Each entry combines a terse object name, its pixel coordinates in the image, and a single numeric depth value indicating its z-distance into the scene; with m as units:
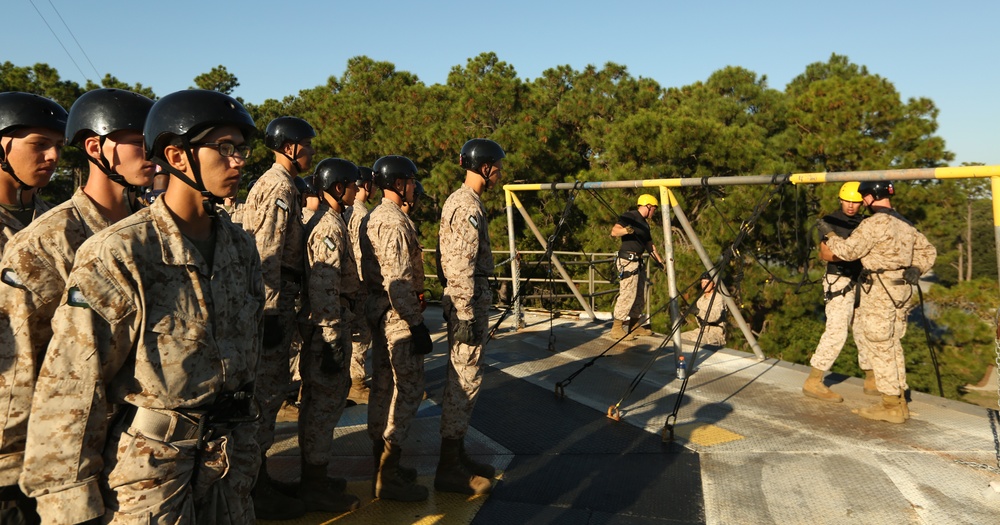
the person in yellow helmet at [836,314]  6.23
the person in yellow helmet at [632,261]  9.07
